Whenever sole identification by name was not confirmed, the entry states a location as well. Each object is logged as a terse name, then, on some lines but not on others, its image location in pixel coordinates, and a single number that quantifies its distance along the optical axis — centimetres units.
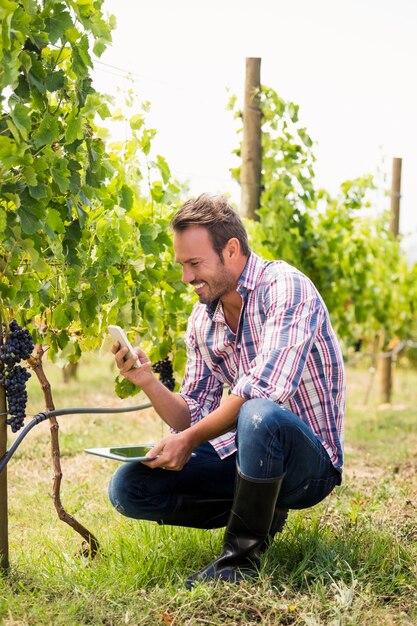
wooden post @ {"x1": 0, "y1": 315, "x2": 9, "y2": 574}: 285
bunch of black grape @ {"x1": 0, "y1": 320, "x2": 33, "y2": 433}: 281
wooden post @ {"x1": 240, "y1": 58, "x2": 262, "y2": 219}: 615
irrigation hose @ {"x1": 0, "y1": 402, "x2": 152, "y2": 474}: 278
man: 278
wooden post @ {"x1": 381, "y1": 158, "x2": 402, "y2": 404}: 958
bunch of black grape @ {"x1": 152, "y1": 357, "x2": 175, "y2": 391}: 420
